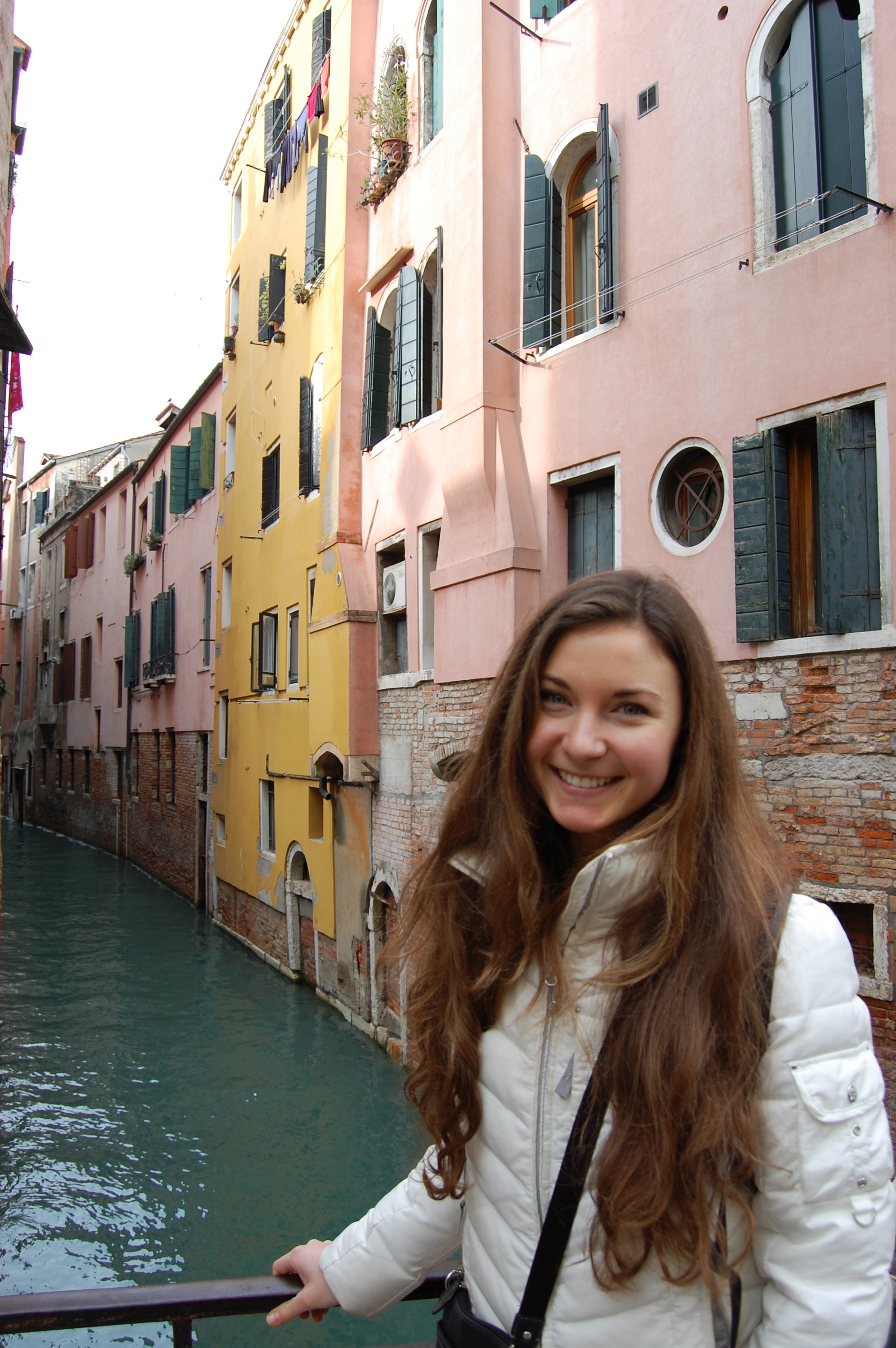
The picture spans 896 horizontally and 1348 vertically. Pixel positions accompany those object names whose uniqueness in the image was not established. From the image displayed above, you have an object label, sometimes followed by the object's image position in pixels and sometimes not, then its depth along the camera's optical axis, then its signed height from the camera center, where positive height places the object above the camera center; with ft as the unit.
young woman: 3.25 -1.23
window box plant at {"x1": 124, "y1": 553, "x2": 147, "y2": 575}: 70.13 +12.11
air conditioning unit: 30.50 +4.30
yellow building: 32.89 +7.85
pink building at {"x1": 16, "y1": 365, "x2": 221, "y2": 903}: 56.18 +4.99
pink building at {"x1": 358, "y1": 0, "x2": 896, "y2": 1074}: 15.75 +7.50
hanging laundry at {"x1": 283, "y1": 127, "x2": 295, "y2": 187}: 40.86 +24.70
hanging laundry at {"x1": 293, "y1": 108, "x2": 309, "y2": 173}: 38.78 +24.45
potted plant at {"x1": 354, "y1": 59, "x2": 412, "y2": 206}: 29.94 +18.97
